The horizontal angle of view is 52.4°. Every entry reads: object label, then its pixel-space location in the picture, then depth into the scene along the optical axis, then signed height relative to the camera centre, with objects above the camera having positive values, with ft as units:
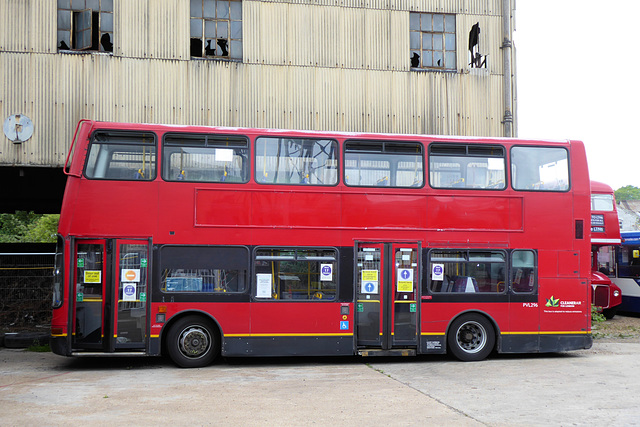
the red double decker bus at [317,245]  34.94 +0.89
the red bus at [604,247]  63.31 +1.38
